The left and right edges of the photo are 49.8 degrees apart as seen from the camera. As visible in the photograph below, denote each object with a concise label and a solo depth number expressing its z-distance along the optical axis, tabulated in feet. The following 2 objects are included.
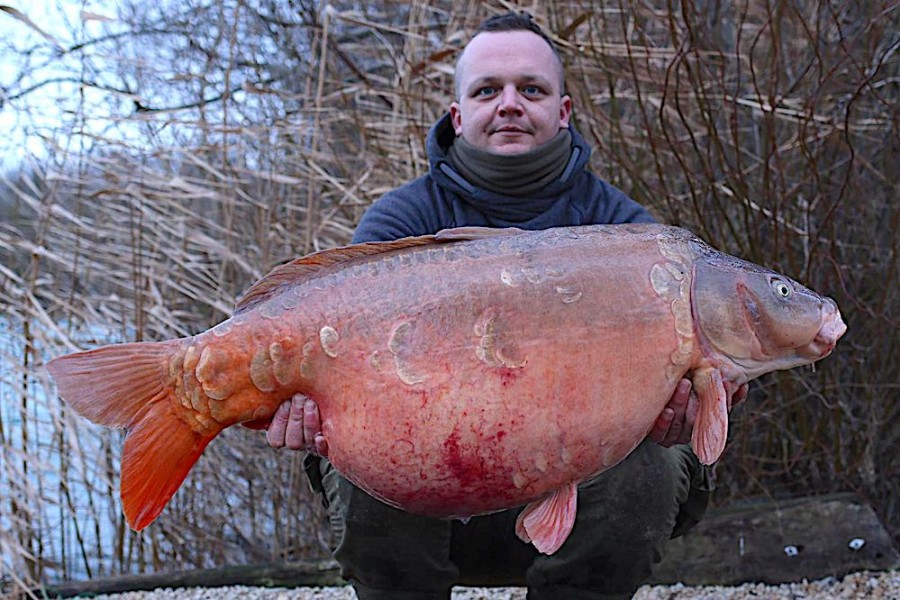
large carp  4.61
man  6.42
